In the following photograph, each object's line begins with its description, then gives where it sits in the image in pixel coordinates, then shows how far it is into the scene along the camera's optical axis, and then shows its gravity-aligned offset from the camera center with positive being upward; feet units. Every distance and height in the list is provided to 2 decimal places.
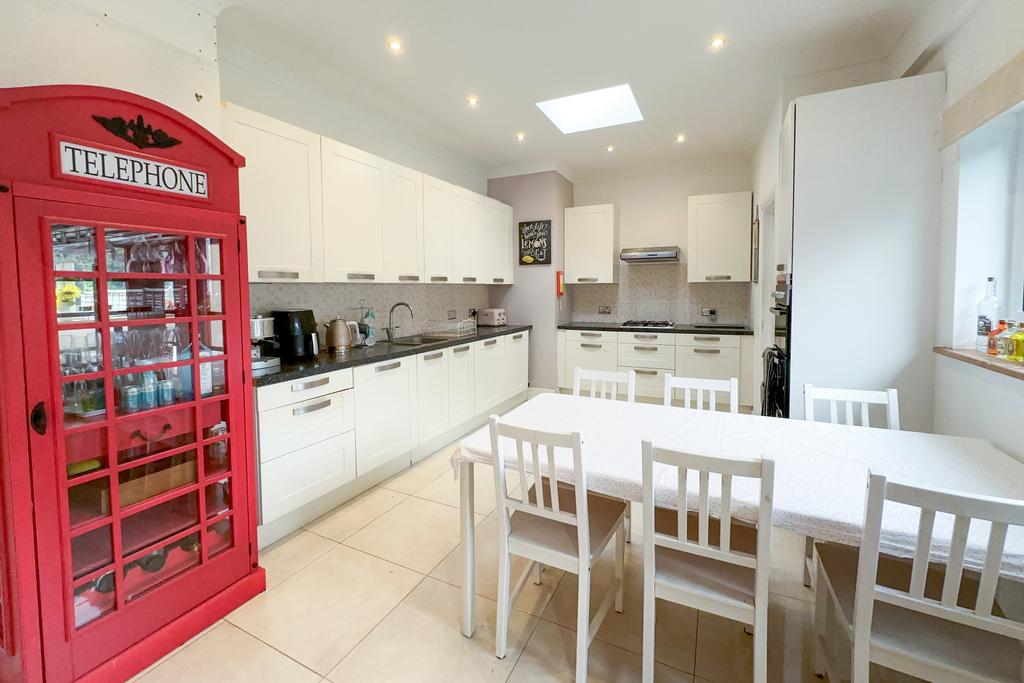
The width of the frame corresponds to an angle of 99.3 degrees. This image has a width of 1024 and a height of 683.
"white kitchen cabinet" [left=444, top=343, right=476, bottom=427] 11.97 -2.10
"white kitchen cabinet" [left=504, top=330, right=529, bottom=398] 14.98 -1.92
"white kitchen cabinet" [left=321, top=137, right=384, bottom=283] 8.95 +2.10
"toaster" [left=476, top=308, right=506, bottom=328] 15.83 -0.29
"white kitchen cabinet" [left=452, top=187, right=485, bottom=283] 13.16 +2.32
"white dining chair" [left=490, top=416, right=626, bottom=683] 4.43 -2.59
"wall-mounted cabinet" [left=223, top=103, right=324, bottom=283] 7.39 +2.11
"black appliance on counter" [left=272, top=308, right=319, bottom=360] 8.57 -0.43
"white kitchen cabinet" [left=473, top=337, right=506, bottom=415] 13.30 -1.98
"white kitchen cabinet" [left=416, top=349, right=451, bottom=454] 10.73 -2.14
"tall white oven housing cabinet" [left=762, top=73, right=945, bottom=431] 6.94 +1.15
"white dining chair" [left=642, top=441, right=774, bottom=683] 3.66 -2.53
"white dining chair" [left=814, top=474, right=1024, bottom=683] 2.98 -2.48
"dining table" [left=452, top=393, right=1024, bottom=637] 3.56 -1.63
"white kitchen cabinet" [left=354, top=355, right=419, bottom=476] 8.98 -2.24
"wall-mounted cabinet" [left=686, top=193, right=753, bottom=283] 14.48 +2.41
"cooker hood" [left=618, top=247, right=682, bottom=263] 15.35 +1.94
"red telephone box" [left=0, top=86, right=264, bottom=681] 4.15 -0.85
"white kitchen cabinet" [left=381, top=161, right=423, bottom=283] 10.50 +2.18
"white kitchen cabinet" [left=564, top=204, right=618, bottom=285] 16.22 +2.50
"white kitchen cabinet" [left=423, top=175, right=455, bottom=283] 11.89 +2.27
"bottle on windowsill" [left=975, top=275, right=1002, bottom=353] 6.23 -0.10
